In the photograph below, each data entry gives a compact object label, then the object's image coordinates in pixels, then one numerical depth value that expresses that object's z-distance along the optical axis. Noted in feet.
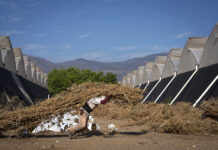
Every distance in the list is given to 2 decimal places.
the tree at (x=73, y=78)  199.74
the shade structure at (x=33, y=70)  223.47
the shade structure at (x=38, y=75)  255.21
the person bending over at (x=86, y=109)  29.81
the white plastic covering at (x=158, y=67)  149.34
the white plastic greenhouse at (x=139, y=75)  206.86
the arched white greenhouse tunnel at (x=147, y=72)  180.04
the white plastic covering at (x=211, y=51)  75.25
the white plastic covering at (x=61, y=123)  39.06
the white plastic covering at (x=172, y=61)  122.83
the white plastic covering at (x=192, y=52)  95.76
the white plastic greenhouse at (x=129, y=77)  261.65
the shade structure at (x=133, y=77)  238.60
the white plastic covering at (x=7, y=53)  122.42
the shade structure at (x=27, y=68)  193.43
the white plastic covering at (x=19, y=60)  158.20
